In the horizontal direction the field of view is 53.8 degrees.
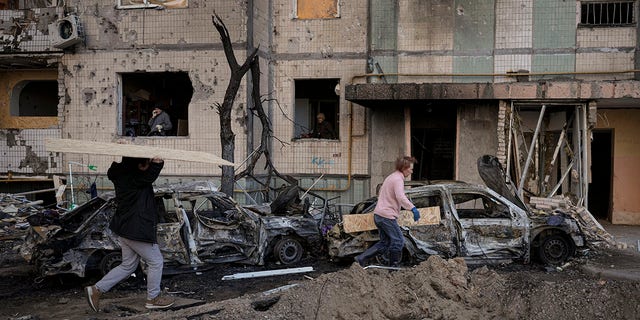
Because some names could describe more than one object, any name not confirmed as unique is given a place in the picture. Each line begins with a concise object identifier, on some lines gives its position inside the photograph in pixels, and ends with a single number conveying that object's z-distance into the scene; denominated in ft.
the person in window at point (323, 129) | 54.75
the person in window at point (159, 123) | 51.72
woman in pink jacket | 30.04
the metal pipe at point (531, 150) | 47.06
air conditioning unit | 50.26
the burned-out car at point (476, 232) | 33.06
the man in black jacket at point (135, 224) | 23.16
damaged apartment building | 49.60
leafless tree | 39.47
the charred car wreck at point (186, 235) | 29.19
